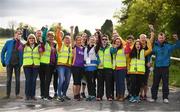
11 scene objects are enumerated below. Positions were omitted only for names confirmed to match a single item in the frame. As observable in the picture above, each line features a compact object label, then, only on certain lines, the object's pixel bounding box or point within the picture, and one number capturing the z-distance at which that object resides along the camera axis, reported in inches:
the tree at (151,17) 1064.6
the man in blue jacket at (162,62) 487.6
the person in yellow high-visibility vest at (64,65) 498.9
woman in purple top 502.6
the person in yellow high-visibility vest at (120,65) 495.7
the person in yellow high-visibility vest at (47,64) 497.9
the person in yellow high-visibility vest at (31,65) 495.9
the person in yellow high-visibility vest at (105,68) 498.4
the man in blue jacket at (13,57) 510.2
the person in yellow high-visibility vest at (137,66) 491.0
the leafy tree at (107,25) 2144.8
